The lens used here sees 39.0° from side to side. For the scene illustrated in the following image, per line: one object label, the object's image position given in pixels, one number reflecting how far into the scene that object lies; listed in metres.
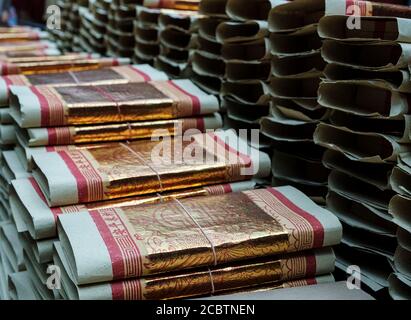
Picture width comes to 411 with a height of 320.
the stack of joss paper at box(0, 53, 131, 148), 1.51
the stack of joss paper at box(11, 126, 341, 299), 0.91
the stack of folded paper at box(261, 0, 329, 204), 1.20
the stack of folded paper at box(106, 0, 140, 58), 2.10
